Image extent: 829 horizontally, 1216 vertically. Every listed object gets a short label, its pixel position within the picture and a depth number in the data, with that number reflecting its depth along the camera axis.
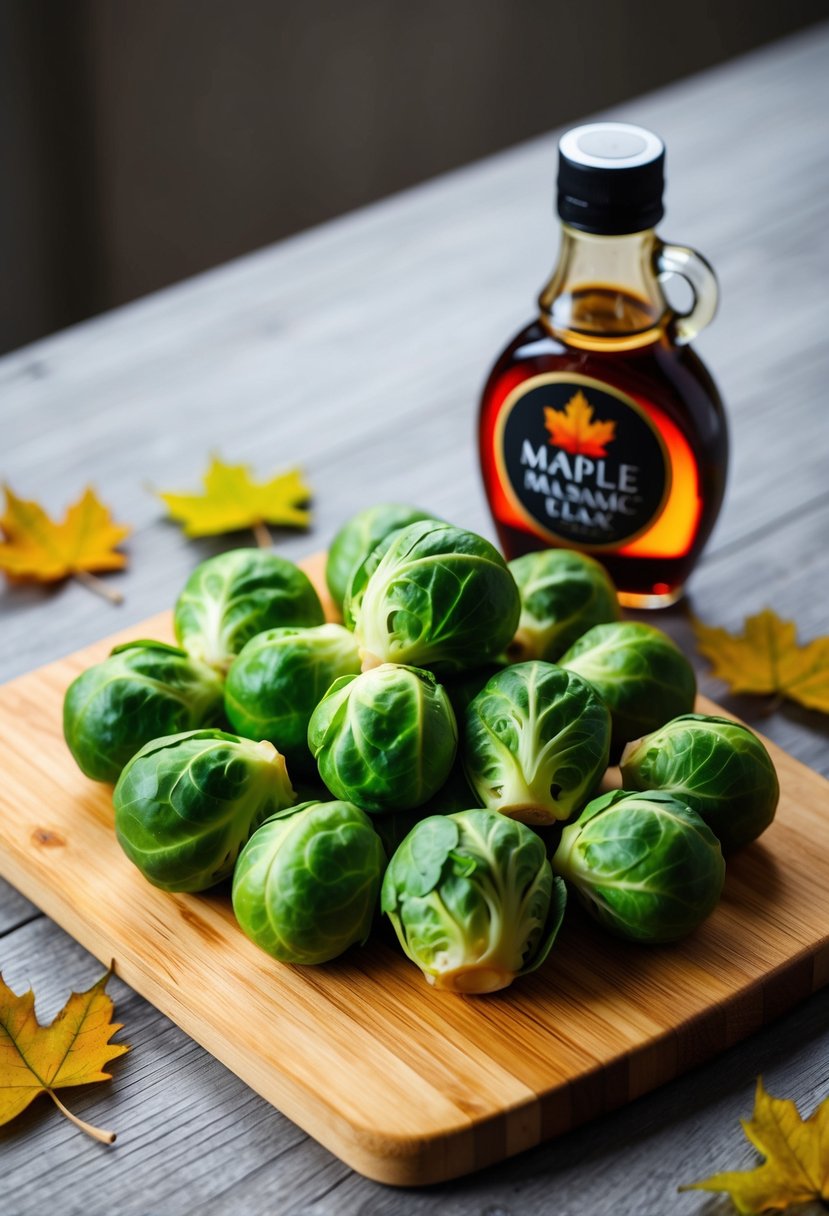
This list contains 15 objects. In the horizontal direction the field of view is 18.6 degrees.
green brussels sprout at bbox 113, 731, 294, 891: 0.60
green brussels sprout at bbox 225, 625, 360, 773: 0.63
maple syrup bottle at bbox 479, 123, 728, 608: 0.71
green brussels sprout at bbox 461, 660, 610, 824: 0.61
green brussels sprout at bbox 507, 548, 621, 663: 0.67
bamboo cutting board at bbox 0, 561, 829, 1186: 0.58
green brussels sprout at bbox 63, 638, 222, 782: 0.64
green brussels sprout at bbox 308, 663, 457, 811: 0.60
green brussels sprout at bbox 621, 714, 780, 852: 0.62
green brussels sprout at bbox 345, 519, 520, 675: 0.62
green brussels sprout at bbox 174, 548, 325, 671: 0.67
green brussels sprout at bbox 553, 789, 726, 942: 0.59
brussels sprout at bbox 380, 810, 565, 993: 0.58
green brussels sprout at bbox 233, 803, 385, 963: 0.59
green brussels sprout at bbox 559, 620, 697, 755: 0.65
